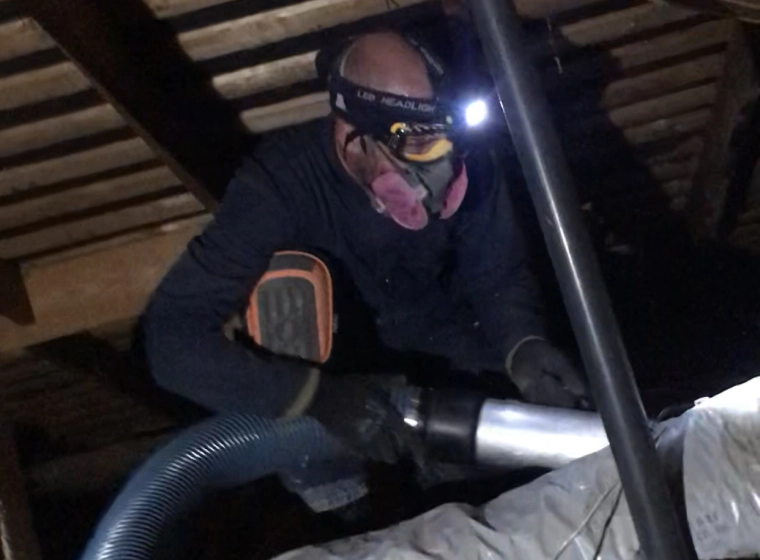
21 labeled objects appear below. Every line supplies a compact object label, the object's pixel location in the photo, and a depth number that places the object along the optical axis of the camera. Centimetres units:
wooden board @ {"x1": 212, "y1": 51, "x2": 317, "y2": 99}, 183
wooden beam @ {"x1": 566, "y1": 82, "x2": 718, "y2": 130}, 231
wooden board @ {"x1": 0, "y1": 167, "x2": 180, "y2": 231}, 201
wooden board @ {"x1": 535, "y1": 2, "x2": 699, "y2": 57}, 195
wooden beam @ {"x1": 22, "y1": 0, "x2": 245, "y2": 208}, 153
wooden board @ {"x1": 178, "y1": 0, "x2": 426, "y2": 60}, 169
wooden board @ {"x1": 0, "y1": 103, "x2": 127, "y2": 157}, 175
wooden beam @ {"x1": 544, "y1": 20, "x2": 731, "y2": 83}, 207
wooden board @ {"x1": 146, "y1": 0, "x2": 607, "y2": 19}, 185
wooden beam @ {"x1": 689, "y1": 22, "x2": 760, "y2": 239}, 215
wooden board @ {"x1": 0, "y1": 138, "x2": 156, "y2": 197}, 188
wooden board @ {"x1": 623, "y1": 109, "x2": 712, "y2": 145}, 241
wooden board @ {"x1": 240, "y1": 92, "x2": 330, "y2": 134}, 197
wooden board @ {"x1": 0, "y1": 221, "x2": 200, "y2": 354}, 224
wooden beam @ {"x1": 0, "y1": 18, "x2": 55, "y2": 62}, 147
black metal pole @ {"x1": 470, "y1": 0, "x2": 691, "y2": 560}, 102
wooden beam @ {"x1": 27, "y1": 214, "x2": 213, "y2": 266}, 224
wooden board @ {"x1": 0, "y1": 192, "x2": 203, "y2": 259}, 214
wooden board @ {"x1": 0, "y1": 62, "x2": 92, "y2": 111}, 161
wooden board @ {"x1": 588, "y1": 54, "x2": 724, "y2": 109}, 220
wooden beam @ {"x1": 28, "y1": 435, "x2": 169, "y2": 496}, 240
